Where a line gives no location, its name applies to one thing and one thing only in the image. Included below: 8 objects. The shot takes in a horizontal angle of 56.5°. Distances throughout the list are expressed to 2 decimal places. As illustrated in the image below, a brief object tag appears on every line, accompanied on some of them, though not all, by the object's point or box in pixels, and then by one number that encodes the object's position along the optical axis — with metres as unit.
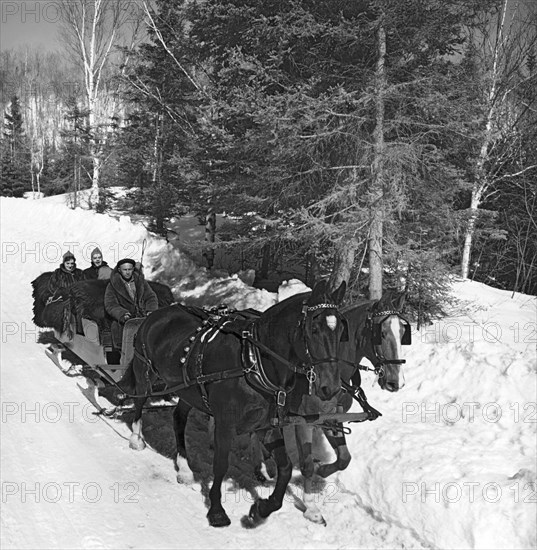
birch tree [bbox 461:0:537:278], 16.28
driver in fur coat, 6.84
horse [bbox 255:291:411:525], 4.80
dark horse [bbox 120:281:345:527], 3.93
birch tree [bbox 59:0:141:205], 25.23
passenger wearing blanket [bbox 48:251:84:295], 9.98
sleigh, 6.64
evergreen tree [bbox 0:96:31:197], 40.19
